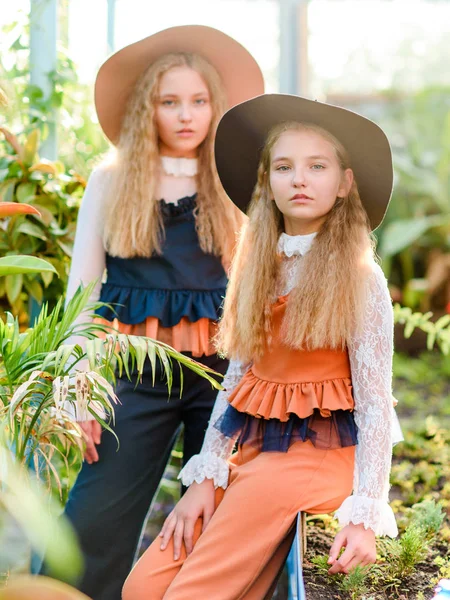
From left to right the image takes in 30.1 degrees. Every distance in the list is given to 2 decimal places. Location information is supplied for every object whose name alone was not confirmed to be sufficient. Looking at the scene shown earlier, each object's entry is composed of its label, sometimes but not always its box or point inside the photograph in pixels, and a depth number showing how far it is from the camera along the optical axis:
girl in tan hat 2.72
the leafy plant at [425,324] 3.45
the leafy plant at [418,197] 7.84
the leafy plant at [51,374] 1.88
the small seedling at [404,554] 2.32
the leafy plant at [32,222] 3.05
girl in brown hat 2.12
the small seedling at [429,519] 2.66
